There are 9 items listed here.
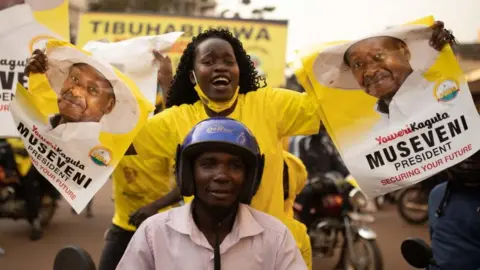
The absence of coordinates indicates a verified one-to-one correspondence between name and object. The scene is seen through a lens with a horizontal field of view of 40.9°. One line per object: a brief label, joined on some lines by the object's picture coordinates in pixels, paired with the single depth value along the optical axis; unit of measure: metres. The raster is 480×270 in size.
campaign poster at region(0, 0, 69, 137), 3.34
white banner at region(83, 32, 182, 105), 3.56
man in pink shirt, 2.02
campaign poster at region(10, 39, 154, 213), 2.78
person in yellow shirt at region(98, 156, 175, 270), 4.06
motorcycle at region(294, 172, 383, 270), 6.83
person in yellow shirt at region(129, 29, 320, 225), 2.65
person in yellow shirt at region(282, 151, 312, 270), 2.82
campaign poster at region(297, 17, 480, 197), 2.67
